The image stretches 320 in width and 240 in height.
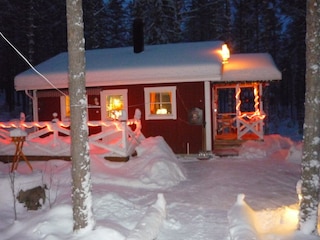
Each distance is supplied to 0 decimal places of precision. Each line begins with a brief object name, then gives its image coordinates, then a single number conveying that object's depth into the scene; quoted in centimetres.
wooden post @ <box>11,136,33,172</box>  1009
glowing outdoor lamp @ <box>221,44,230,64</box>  1541
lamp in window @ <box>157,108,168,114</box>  1480
